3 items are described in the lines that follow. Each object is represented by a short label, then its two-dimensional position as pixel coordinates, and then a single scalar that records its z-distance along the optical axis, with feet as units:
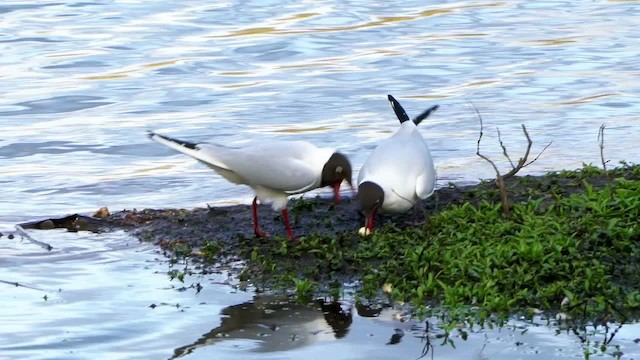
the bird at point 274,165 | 52.54
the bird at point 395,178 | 51.29
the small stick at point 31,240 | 53.79
